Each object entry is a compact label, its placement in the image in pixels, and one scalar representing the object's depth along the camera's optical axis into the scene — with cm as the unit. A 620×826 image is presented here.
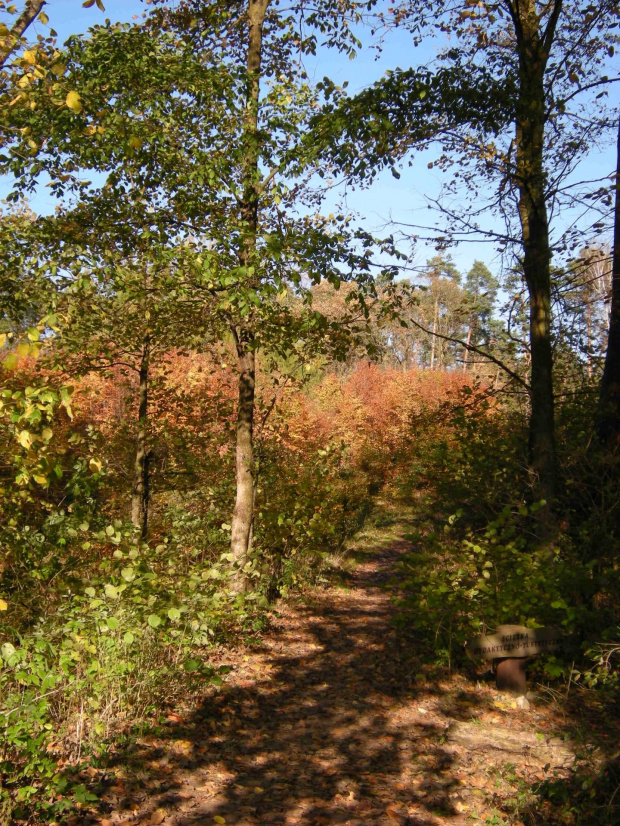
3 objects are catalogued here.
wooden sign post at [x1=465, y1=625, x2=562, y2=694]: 584
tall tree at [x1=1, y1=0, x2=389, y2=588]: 646
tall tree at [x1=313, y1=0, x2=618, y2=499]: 707
